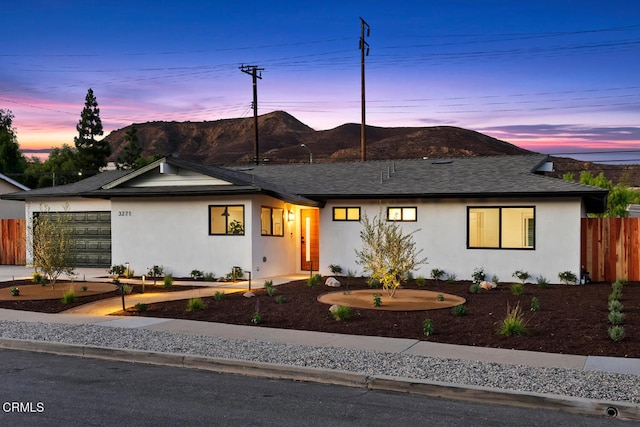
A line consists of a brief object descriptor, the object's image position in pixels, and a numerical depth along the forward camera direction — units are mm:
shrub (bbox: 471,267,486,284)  20391
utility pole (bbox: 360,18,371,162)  36938
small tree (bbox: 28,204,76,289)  17469
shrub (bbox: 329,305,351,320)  12758
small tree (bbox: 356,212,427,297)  15430
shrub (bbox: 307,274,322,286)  18984
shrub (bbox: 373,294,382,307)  14359
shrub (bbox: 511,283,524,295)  17109
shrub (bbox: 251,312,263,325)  12657
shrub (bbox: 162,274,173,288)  18953
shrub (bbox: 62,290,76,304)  15406
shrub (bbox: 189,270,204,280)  21561
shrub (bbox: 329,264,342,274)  22438
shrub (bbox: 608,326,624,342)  10445
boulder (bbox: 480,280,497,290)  18484
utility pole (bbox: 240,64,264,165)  42812
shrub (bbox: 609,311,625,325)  11851
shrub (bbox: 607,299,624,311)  13466
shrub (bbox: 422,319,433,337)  11305
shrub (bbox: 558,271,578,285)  19641
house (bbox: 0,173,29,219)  35594
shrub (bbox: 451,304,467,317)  13141
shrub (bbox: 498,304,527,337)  11141
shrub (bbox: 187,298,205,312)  14180
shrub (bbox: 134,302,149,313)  14195
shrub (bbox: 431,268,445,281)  20984
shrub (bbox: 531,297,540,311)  14016
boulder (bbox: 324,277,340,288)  18984
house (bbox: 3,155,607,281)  20172
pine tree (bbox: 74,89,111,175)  73875
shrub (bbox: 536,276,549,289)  19266
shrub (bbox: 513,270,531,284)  20078
